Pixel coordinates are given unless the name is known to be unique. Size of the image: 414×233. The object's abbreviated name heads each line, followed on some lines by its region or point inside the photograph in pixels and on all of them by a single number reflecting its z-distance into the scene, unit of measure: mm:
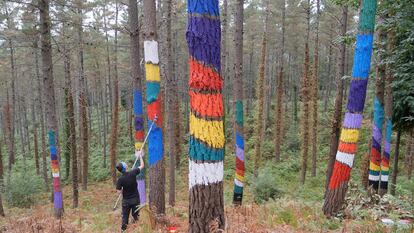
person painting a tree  7656
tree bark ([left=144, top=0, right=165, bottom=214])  7531
